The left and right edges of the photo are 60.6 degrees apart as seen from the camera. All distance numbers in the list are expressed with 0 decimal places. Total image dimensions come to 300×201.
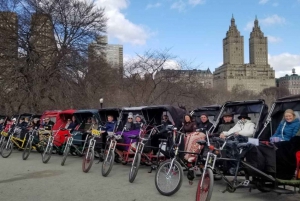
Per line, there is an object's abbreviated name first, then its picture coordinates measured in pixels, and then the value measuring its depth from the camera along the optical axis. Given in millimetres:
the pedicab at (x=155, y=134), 5912
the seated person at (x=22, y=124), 10206
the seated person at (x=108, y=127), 7650
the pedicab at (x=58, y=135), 8245
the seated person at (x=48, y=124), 9775
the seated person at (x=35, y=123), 10136
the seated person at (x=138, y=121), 7821
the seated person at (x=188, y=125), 6747
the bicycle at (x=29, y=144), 8777
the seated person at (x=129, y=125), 7821
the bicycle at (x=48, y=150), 8147
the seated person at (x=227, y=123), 6502
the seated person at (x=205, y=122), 7085
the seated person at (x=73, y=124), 9441
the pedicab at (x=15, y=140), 9455
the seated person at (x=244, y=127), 5715
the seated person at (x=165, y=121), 7398
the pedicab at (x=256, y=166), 4171
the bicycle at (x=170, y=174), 4738
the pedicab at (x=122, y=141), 6323
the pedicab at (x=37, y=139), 8875
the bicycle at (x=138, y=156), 5721
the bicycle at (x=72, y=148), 7707
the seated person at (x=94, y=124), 8825
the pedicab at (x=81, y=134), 8138
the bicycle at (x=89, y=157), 6730
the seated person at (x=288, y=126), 4709
